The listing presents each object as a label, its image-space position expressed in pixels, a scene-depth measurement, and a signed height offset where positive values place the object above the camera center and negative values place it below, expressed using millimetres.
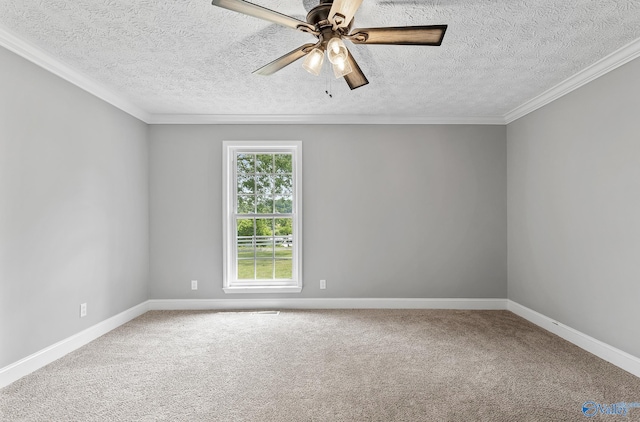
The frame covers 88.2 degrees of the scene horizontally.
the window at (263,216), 4340 -74
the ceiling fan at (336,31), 1605 +973
